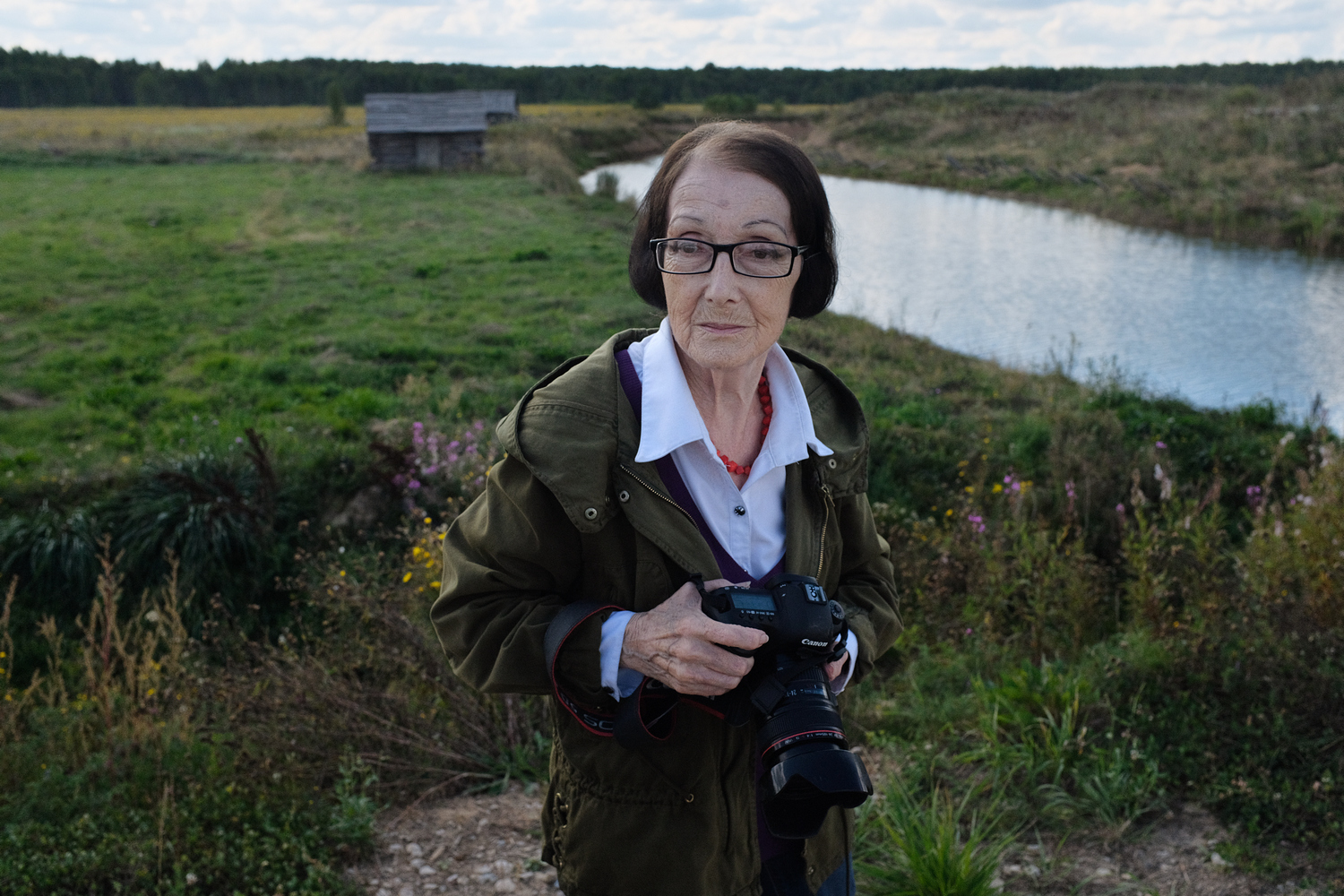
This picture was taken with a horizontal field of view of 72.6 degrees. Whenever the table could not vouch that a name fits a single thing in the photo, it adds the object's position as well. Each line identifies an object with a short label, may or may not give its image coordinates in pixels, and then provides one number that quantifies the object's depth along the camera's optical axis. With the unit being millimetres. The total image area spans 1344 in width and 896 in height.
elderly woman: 1479
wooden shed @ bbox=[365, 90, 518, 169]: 28500
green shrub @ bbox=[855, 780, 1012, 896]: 2553
